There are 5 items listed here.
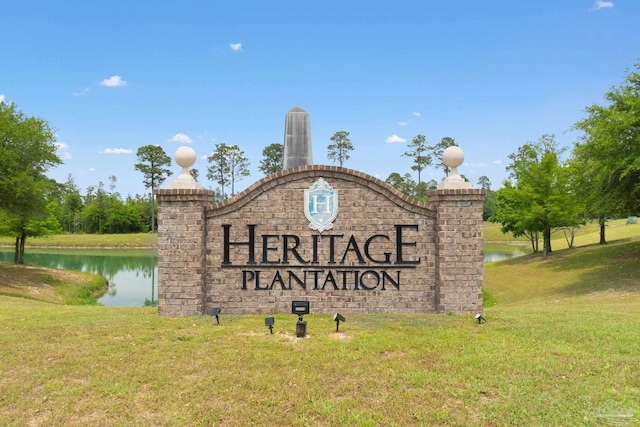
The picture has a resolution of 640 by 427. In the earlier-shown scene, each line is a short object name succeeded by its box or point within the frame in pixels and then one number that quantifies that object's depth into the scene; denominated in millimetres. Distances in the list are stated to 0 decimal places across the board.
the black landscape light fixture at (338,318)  6707
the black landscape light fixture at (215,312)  7501
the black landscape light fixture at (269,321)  6637
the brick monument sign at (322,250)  8734
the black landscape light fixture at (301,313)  6719
